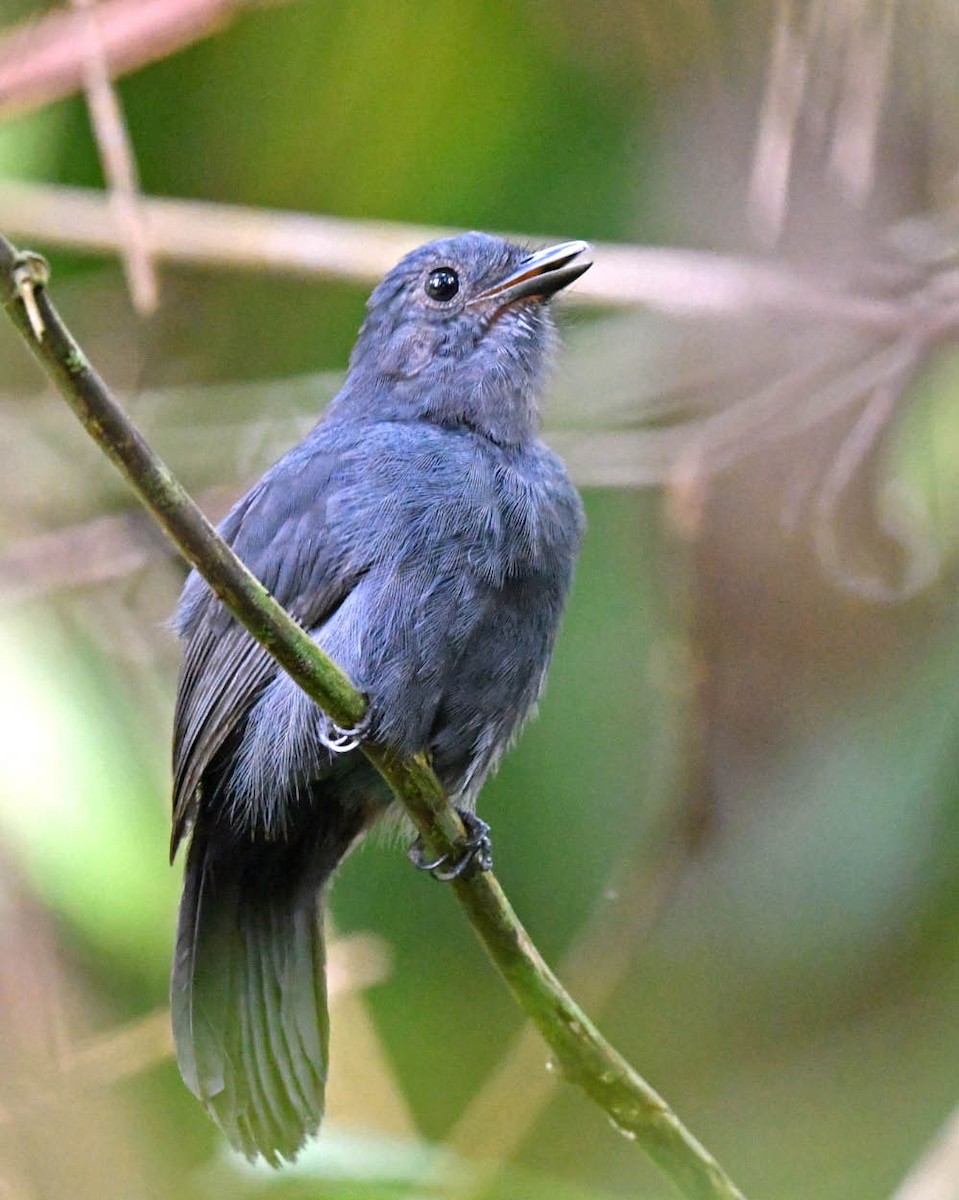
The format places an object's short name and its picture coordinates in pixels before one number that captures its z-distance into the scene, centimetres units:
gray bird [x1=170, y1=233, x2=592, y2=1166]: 668
